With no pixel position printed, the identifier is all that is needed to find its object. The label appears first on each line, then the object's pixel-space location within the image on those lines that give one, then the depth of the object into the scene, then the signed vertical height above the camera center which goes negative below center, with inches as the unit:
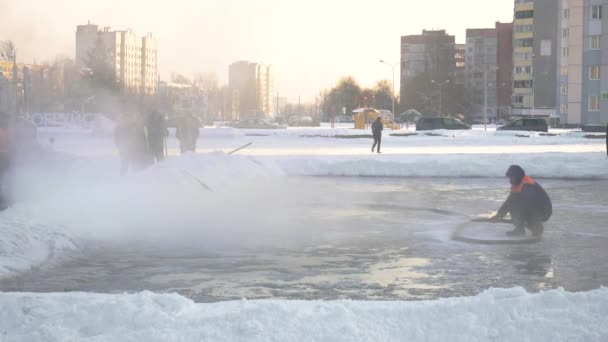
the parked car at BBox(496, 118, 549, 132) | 2437.3 +3.6
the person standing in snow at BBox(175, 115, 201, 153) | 938.7 -8.2
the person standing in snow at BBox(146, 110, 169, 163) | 801.6 -8.2
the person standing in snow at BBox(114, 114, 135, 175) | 780.6 -13.7
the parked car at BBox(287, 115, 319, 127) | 3797.7 +15.8
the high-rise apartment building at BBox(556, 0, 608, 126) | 3095.5 +229.1
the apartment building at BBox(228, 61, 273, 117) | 6530.5 +170.1
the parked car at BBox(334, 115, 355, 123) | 4947.6 +38.6
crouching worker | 448.8 -42.5
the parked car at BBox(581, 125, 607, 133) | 2512.3 -4.5
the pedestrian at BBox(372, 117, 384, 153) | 1321.4 -5.5
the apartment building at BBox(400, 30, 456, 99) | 5022.1 +457.8
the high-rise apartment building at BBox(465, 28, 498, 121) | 6284.5 +544.9
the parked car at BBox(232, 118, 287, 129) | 3117.6 +3.9
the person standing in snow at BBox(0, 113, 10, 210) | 511.8 -23.5
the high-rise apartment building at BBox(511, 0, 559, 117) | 4559.5 +398.2
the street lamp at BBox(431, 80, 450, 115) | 4423.5 +198.4
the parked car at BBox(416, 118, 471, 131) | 2503.7 +5.7
